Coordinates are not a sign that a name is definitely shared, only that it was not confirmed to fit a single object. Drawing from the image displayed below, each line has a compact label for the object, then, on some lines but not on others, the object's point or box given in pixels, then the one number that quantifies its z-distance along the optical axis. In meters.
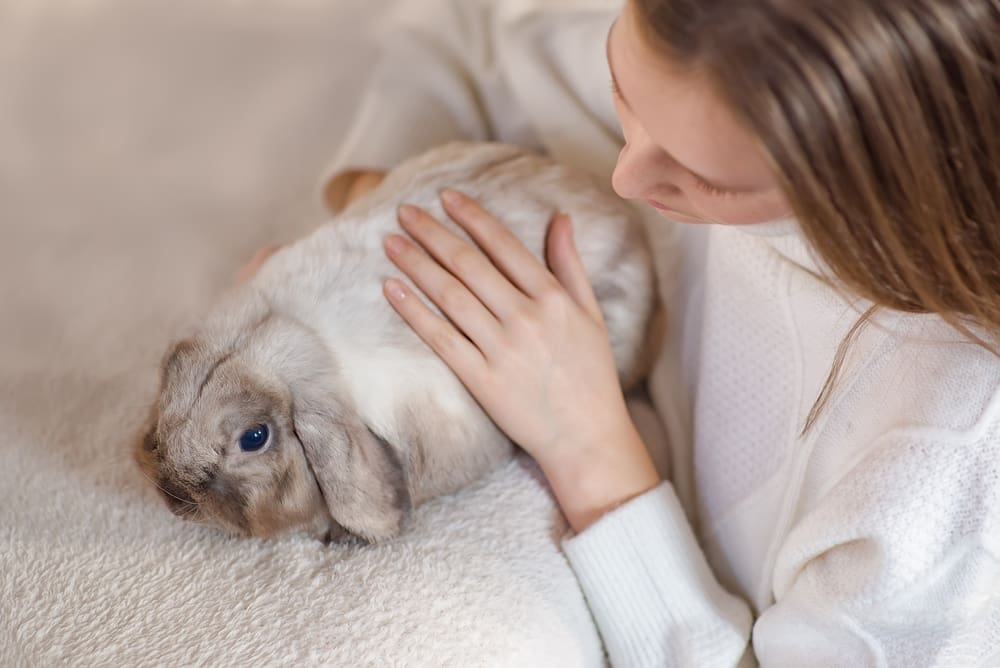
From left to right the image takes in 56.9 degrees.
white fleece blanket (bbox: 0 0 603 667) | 0.74
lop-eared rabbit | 0.75
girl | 0.53
